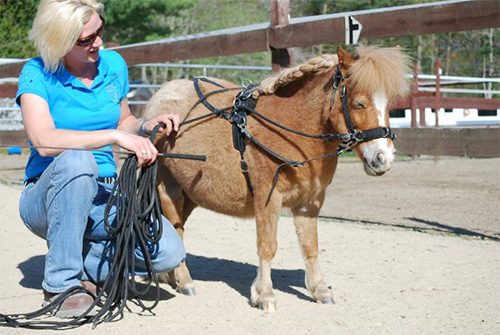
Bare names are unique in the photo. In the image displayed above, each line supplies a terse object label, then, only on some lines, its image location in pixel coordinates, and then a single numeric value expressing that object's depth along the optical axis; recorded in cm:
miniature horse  378
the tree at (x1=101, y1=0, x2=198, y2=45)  2619
